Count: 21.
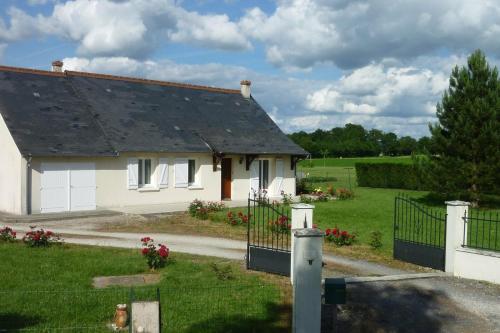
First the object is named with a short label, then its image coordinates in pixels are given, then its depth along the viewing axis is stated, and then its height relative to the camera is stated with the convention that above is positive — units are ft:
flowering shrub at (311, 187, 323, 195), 97.09 -7.13
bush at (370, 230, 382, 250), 48.99 -7.83
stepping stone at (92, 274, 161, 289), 34.45 -8.30
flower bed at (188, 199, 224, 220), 68.85 -7.50
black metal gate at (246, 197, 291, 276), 36.94 -7.33
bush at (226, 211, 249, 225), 62.49 -7.73
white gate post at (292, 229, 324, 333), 22.63 -5.33
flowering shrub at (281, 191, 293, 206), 86.43 -7.63
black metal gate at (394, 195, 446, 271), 41.01 -7.63
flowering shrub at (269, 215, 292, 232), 47.16 -6.60
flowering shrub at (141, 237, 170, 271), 38.75 -7.36
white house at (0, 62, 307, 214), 69.67 +0.71
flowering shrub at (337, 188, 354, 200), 98.02 -7.48
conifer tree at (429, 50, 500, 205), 78.54 +2.55
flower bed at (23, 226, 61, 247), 45.11 -7.36
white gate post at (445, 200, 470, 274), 39.29 -5.35
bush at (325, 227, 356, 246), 50.39 -7.75
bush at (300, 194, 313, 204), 89.41 -7.78
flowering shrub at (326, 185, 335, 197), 99.91 -7.21
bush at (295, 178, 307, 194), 104.54 -6.72
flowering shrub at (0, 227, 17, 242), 47.21 -7.42
